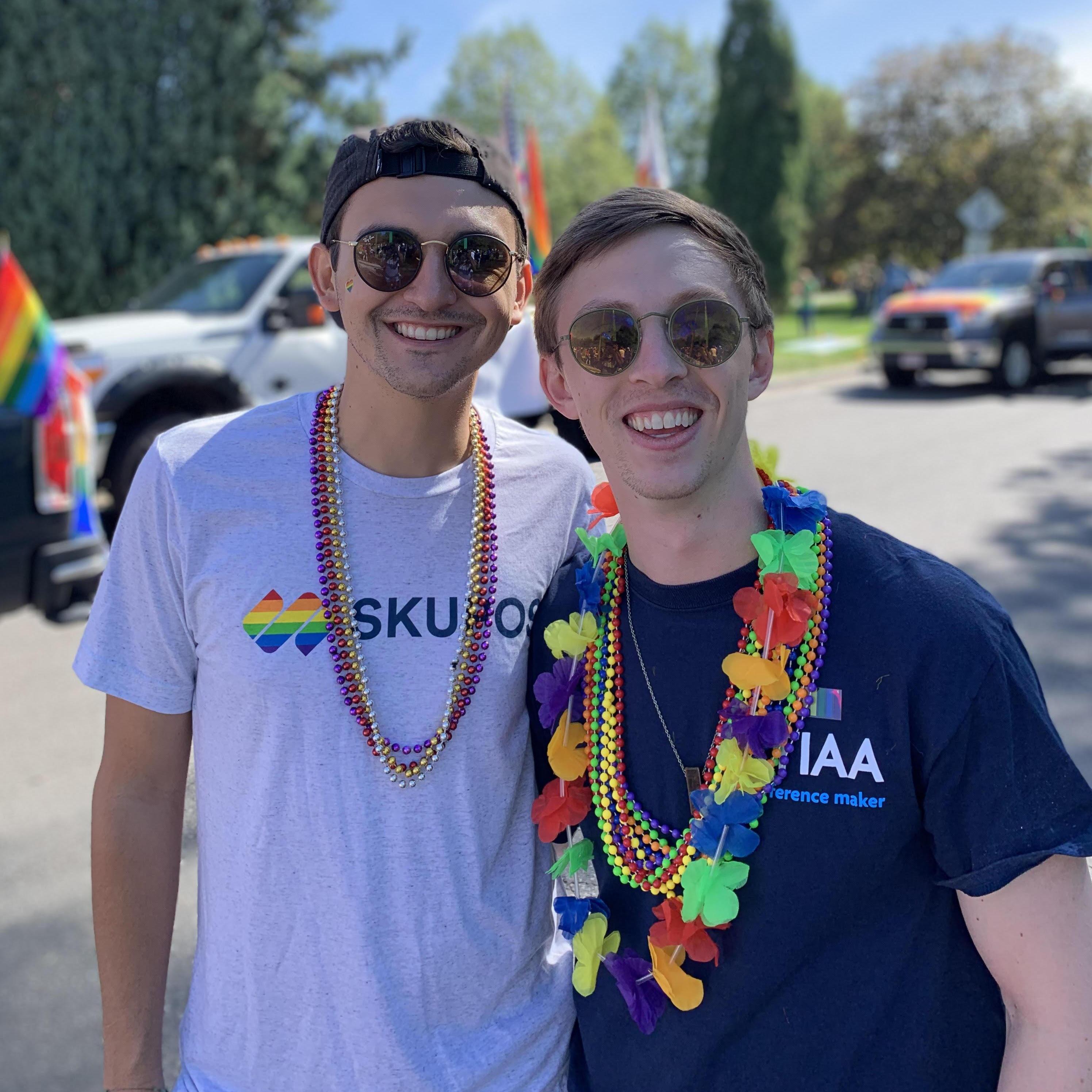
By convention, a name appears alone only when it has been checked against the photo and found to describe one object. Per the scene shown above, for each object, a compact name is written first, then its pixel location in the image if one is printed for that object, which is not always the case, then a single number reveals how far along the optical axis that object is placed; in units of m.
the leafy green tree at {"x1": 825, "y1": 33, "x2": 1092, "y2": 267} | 36.44
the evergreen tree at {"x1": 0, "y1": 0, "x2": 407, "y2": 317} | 15.59
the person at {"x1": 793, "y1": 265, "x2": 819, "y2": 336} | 25.86
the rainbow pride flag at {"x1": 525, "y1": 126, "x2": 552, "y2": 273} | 9.47
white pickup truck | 7.48
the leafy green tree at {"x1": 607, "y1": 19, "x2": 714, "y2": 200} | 66.56
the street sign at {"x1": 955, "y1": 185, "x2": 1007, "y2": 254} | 19.05
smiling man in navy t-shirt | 1.35
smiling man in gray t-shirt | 1.57
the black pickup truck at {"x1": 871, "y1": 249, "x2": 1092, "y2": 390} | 14.80
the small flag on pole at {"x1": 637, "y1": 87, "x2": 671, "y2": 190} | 13.89
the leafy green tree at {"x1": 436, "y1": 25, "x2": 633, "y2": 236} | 51.25
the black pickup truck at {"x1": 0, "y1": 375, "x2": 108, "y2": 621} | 5.21
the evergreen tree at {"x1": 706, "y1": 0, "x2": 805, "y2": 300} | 36.41
